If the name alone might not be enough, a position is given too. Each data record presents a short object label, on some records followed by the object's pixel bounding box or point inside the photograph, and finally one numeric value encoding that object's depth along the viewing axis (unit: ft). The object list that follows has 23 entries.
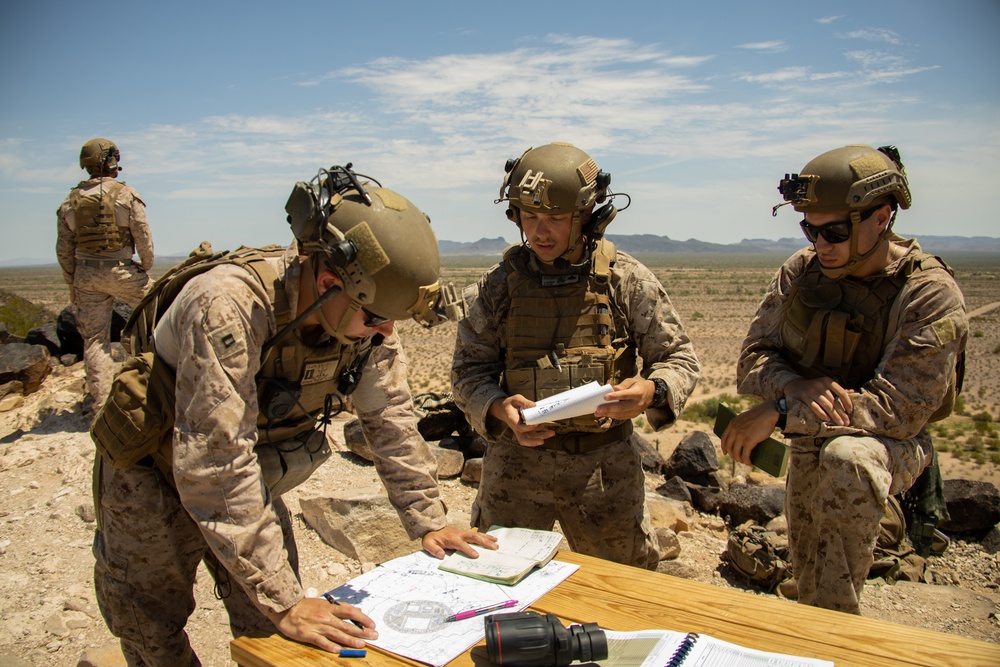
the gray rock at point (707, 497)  21.95
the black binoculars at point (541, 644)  6.81
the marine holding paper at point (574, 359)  11.51
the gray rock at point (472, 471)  22.90
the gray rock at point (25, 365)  30.09
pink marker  7.85
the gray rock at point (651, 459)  25.76
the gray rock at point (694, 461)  24.12
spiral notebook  6.79
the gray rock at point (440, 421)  25.18
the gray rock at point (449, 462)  23.21
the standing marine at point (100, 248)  26.40
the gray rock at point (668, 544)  17.97
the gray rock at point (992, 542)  18.89
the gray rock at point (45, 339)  35.08
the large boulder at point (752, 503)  20.29
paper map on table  7.38
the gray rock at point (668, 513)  20.12
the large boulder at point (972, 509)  19.16
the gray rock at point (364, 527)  17.65
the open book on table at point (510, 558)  8.74
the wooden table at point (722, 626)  7.00
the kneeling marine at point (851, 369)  10.10
